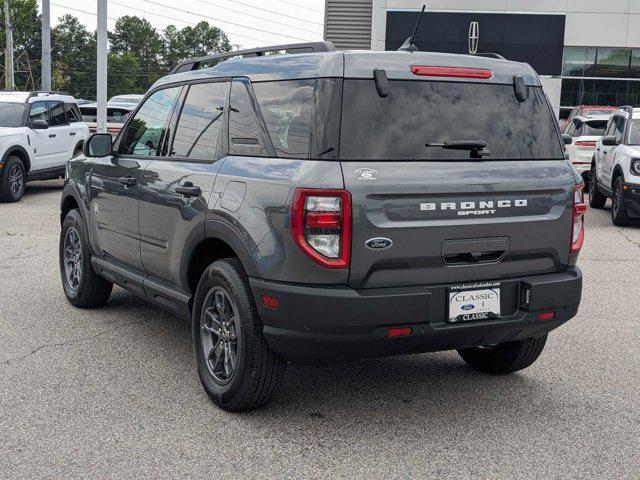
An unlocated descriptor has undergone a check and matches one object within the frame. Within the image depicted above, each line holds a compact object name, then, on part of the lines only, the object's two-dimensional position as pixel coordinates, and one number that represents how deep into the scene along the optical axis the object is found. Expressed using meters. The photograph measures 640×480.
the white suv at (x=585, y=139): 18.19
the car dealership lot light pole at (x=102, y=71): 18.55
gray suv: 4.04
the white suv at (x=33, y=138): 15.16
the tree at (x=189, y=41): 129.12
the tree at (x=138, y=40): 127.06
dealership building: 28.34
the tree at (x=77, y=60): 104.75
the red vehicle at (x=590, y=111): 20.34
